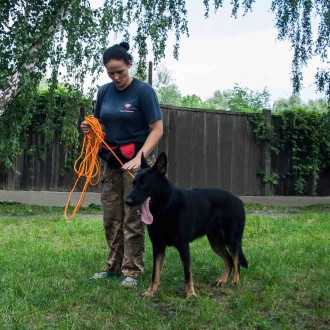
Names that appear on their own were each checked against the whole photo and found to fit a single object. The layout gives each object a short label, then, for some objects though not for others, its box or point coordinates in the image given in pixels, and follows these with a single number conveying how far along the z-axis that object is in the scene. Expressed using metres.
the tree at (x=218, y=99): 36.94
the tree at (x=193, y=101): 26.02
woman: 4.59
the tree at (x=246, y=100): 18.88
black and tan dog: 4.24
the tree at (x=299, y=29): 9.08
